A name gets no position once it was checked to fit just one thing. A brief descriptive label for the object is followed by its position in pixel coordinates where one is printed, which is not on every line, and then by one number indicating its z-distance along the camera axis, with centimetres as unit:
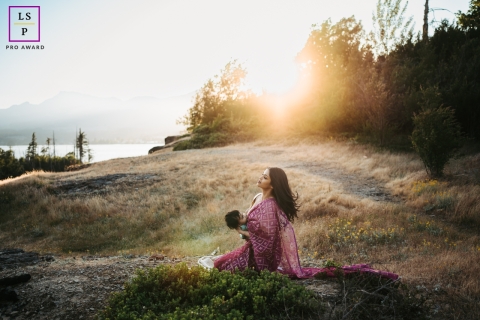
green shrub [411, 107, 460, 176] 1252
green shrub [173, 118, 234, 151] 3309
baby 459
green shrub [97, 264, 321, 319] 366
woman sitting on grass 472
